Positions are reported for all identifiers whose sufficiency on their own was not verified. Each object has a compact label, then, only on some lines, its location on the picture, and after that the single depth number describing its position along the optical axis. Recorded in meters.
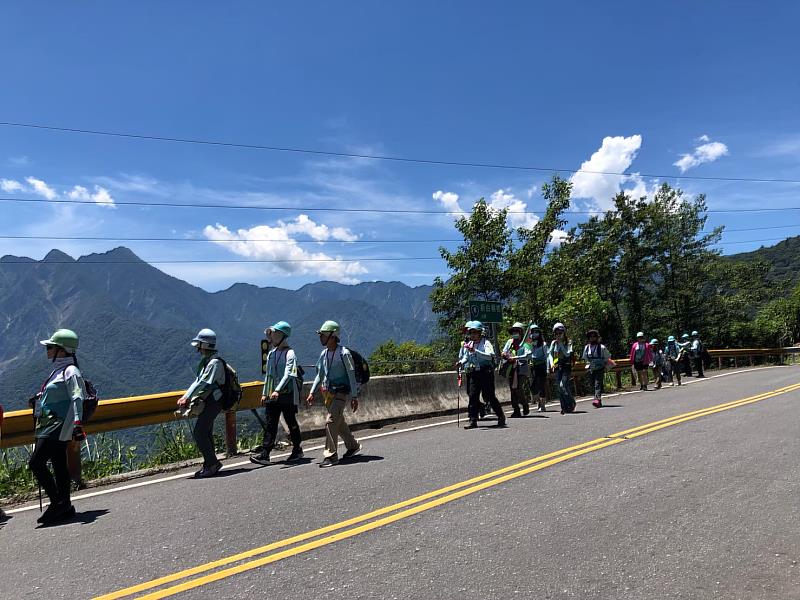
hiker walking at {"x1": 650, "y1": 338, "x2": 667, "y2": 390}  18.16
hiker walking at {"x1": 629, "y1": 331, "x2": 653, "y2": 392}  17.33
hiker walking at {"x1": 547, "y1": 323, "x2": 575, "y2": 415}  11.84
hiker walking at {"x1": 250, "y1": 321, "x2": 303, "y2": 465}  7.68
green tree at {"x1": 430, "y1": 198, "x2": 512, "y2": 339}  31.30
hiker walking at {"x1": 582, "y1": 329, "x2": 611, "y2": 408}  13.51
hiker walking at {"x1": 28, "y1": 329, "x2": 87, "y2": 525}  5.39
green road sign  14.54
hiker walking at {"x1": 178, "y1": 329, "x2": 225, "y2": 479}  7.05
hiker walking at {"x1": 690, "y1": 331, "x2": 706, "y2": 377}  23.09
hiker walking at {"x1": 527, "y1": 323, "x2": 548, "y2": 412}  12.38
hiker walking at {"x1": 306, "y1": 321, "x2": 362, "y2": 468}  7.48
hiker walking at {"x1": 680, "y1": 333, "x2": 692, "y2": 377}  23.21
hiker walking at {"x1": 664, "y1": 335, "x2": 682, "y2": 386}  20.13
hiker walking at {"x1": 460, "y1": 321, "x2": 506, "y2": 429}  9.90
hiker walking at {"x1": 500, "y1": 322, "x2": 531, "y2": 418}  11.55
